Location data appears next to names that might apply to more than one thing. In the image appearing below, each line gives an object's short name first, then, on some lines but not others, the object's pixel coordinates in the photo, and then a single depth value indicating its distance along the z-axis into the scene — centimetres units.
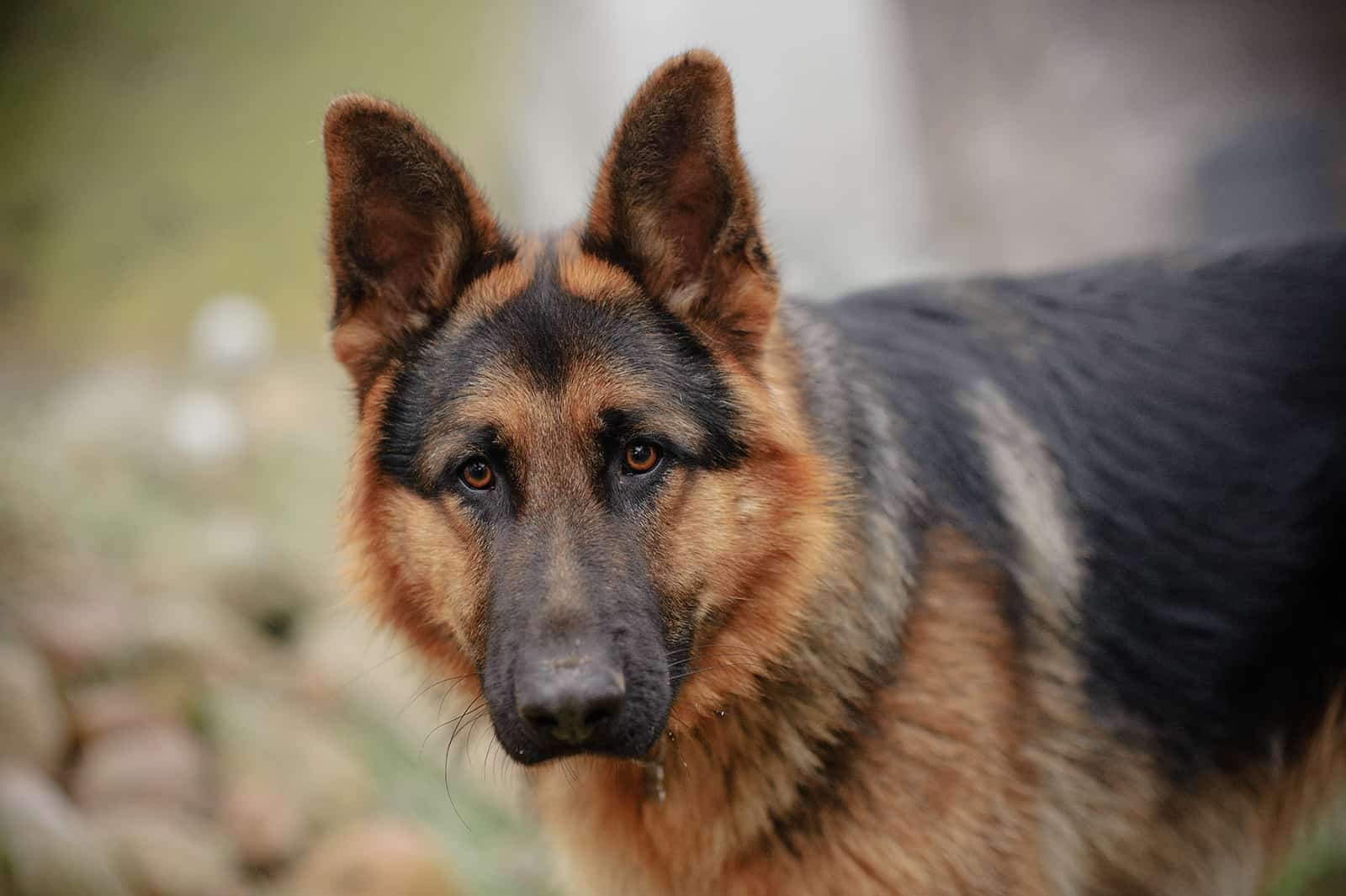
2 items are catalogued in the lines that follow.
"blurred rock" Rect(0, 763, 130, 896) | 324
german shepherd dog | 249
